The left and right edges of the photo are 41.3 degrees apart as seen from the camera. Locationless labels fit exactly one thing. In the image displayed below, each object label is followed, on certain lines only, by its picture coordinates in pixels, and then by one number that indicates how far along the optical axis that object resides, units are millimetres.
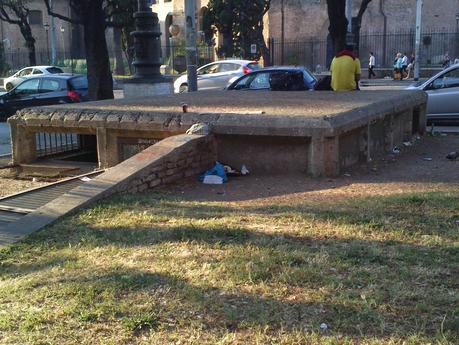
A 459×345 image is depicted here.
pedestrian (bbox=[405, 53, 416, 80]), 39644
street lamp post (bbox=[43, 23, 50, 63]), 54925
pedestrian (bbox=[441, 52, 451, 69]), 38603
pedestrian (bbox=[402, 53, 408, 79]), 38181
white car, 30853
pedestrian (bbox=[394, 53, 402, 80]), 38031
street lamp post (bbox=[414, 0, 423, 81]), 36750
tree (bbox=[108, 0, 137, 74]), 46112
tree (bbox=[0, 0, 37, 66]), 40066
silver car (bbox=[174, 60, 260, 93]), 25484
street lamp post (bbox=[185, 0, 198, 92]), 16016
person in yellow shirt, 12984
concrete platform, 8180
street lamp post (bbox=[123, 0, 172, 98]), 15516
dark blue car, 17984
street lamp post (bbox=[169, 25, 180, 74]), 35434
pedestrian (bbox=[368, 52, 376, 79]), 39212
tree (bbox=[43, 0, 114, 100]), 16625
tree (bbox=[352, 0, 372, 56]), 29072
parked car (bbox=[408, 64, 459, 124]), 14984
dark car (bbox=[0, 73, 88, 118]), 20297
